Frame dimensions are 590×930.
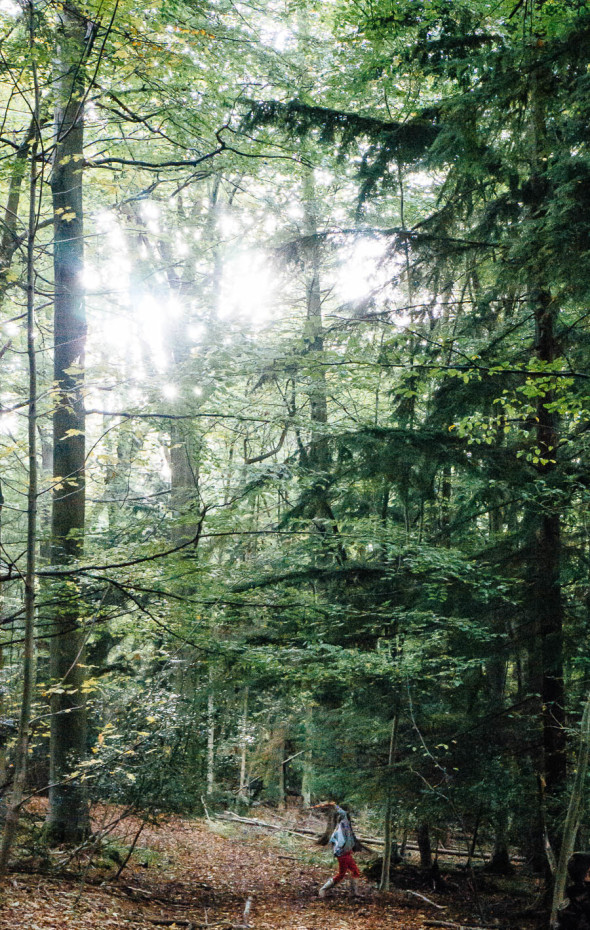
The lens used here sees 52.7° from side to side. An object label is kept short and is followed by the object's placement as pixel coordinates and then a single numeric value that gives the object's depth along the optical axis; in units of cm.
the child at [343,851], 984
